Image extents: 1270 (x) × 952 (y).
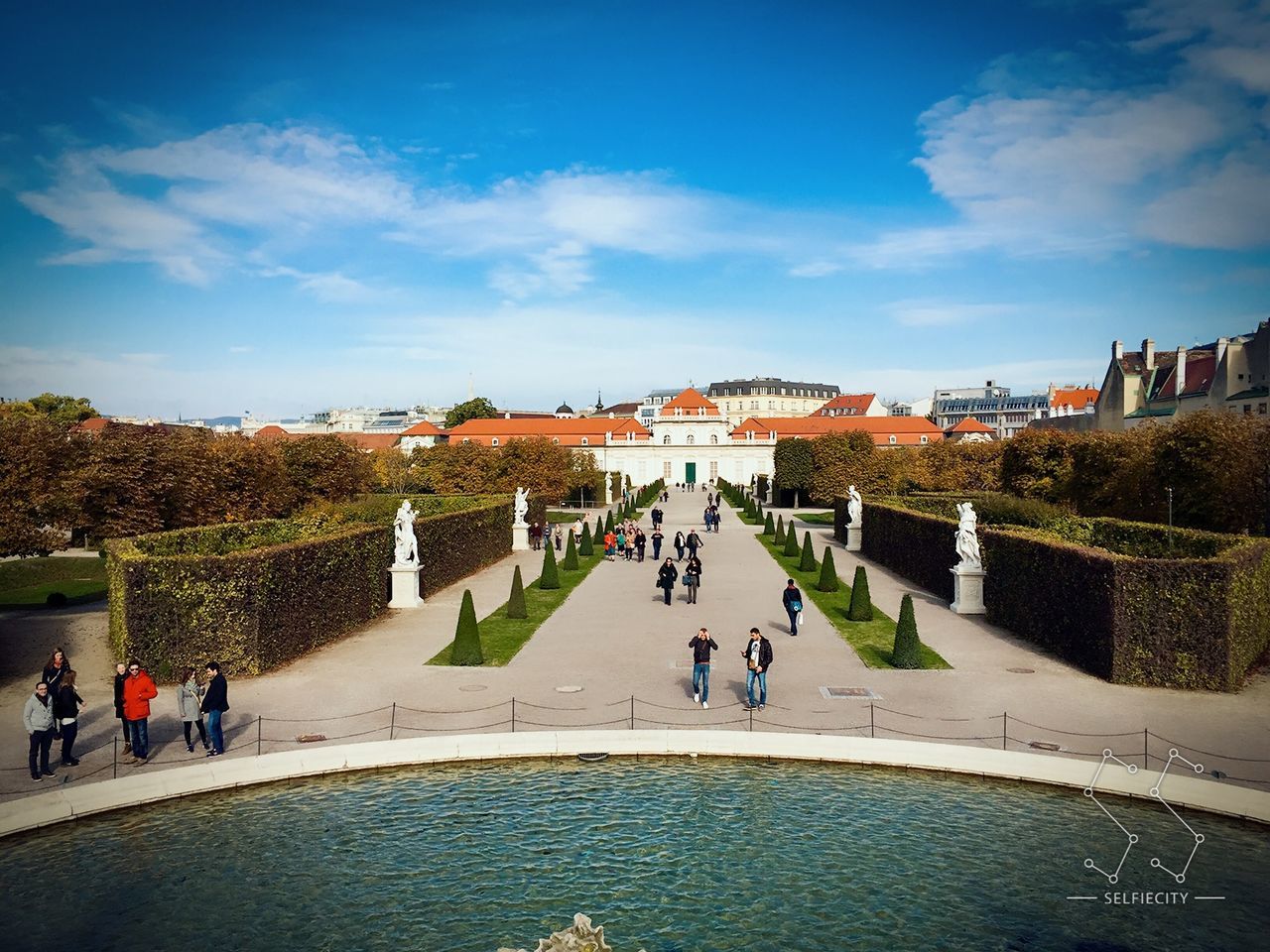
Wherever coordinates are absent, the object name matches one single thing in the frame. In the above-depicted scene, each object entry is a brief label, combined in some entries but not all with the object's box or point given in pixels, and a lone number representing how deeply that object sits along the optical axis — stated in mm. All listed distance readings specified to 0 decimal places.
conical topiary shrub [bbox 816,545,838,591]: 29344
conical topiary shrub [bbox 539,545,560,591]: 30031
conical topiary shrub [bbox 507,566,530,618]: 24406
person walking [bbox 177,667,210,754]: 13141
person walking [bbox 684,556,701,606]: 26688
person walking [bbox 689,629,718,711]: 15414
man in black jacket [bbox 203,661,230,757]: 12961
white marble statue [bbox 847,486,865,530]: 42750
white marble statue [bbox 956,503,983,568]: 24484
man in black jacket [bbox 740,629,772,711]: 15289
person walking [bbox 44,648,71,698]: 13716
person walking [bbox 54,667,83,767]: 12578
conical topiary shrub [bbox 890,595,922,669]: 18531
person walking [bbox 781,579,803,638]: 21484
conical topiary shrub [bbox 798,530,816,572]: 34062
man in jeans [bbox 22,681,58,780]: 12062
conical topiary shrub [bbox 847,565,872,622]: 24031
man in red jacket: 12680
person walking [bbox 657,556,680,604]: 26234
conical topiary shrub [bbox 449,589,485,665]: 18875
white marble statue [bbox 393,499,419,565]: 25984
